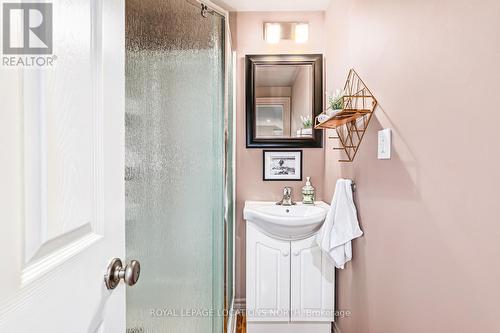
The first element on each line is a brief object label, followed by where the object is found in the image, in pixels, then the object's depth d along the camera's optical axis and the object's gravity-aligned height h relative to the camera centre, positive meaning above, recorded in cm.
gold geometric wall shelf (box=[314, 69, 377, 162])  136 +22
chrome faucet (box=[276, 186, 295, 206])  227 -30
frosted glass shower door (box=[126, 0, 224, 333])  79 -1
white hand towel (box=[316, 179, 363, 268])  154 -36
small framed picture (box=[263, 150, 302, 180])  237 -1
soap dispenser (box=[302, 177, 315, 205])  226 -27
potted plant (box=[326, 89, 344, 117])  144 +30
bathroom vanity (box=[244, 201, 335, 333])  194 -81
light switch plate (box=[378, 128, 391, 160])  115 +7
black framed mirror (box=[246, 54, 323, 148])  234 +50
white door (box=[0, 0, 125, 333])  36 -3
